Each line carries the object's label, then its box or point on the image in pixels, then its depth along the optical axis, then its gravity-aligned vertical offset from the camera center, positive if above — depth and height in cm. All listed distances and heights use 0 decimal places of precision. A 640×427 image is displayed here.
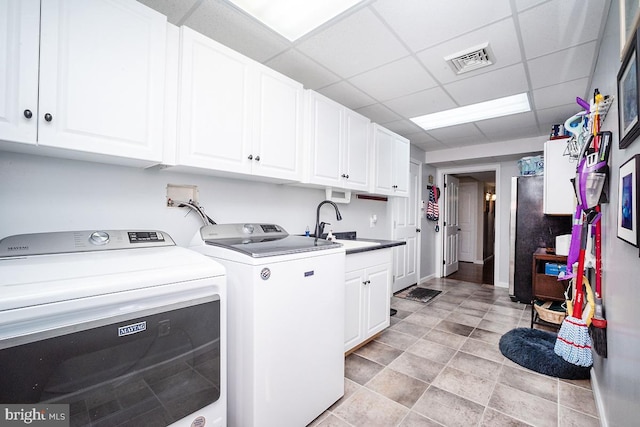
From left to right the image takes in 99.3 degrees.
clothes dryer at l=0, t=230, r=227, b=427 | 77 -41
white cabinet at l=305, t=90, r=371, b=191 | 224 +64
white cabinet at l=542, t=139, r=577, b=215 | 296 +45
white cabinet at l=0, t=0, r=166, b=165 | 104 +57
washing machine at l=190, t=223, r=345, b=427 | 130 -59
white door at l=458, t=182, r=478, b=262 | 730 -6
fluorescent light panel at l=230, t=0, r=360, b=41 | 156 +121
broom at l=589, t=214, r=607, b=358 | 148 -55
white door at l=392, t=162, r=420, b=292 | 424 -30
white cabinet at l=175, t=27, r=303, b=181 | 151 +63
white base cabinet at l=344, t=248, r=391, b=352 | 221 -71
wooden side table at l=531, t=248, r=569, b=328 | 307 -74
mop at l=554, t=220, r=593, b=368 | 148 -66
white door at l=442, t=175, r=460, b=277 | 547 -18
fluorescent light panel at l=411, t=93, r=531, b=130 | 289 +124
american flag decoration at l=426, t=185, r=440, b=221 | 516 +22
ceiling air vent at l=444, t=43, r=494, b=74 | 197 +121
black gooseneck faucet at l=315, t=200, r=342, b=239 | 272 -13
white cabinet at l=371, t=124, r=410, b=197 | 307 +64
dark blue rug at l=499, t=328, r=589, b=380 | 208 -115
